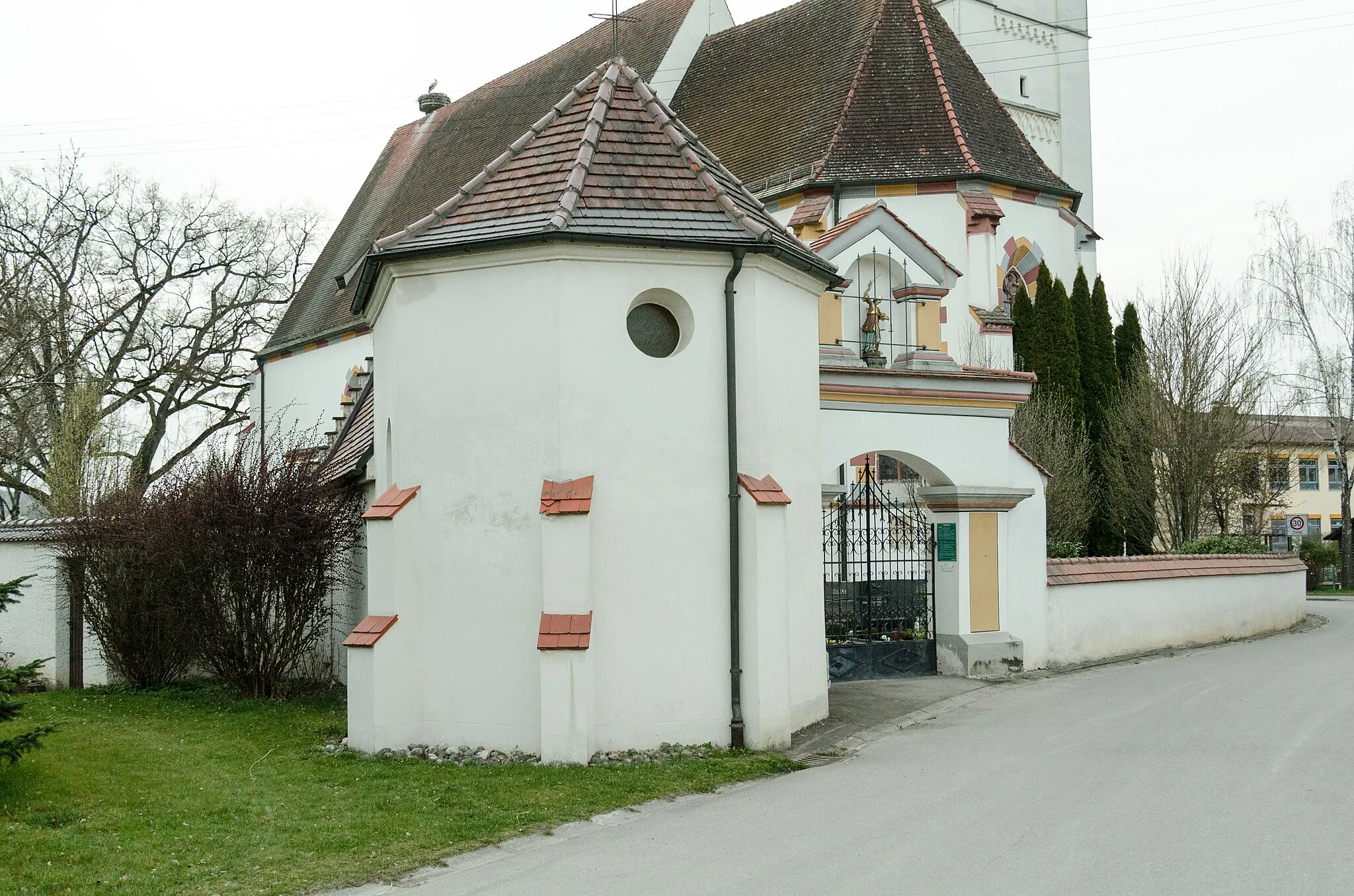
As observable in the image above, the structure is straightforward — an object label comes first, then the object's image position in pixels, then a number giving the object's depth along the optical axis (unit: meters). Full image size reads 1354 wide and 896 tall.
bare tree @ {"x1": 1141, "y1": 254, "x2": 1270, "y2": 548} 29.45
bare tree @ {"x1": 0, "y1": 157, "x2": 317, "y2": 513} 28.44
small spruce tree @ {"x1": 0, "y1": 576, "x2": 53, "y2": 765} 8.98
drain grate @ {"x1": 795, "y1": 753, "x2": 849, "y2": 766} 11.20
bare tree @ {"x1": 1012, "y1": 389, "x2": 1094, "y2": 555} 24.50
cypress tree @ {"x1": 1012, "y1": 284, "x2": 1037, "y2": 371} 26.80
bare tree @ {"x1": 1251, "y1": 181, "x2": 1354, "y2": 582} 38.94
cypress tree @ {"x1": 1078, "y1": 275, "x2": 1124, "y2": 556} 28.48
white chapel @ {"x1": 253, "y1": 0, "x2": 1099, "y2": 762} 11.36
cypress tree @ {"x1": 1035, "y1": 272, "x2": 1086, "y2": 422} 26.72
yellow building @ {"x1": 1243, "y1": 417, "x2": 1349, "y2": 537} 52.12
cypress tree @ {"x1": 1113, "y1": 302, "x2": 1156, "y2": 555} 28.80
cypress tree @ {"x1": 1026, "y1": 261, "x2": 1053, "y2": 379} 26.59
